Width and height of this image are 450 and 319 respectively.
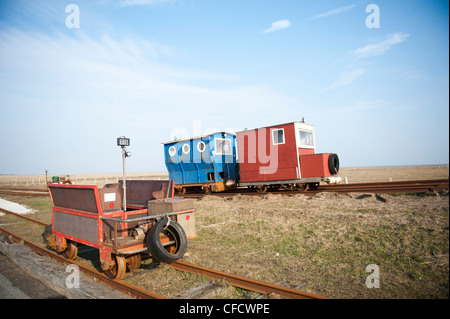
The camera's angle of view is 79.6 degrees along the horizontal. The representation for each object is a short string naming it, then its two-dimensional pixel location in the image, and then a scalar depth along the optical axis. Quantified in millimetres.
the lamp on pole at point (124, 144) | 5176
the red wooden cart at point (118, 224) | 4941
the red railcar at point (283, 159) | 12930
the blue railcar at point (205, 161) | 15633
